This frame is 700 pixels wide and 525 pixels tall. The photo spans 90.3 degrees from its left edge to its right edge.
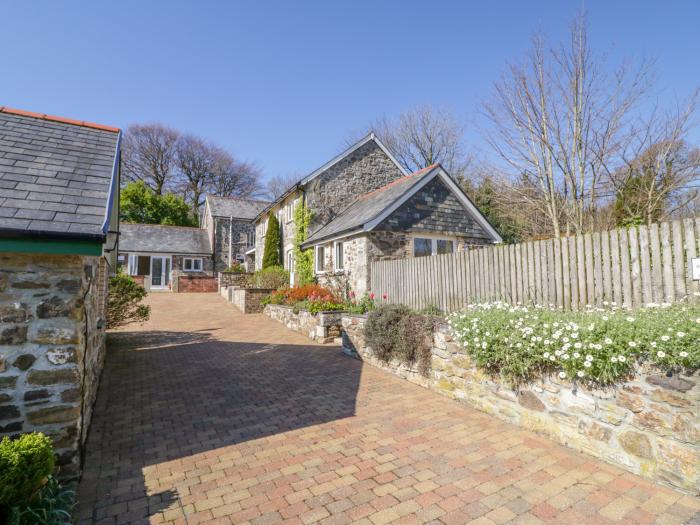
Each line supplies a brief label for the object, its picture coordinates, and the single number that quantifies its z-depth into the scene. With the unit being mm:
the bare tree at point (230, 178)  41409
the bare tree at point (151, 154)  36906
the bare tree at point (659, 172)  10973
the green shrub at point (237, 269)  23344
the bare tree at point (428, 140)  26750
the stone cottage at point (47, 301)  2934
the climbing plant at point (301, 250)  16719
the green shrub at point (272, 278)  18641
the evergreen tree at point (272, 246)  20803
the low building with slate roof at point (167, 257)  24688
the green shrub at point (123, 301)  8805
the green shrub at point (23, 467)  2227
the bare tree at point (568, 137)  11422
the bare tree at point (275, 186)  44156
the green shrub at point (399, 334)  6000
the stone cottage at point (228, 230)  29000
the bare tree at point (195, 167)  39156
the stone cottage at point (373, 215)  12742
